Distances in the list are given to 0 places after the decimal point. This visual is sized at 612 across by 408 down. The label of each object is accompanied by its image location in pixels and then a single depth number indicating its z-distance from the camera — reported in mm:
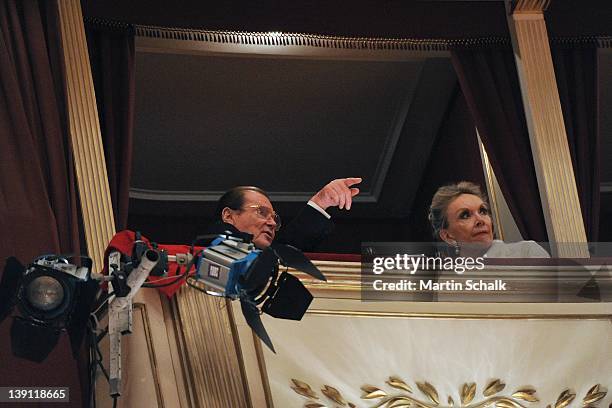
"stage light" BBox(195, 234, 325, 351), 5199
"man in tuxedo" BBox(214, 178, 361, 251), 5645
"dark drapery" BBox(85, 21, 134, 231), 9543
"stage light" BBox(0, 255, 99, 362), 5164
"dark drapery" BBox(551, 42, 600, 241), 10227
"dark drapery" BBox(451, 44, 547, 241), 10086
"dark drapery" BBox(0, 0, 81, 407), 6937
